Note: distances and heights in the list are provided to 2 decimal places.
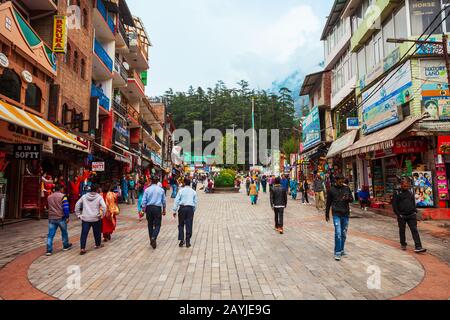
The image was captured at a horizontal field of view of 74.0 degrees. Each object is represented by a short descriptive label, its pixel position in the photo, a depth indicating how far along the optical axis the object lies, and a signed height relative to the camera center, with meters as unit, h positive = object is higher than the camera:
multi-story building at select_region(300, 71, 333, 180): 26.00 +5.53
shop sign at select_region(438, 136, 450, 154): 11.88 +1.42
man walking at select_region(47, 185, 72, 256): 6.89 -0.70
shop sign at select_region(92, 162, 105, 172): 15.48 +0.83
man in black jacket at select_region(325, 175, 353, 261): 6.35 -0.62
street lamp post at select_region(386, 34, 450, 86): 10.67 +5.15
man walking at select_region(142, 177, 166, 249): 7.50 -0.64
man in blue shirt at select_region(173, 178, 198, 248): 7.51 -0.69
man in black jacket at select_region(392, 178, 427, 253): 7.00 -0.73
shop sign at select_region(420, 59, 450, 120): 12.78 +3.94
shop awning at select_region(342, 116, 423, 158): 12.59 +1.99
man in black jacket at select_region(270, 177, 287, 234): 9.50 -0.61
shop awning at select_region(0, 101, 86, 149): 7.80 +1.85
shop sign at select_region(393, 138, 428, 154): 12.92 +1.50
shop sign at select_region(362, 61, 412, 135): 13.94 +4.20
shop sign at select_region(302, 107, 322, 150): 27.17 +4.97
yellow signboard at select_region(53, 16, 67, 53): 13.45 +6.79
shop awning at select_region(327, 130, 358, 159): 19.62 +2.62
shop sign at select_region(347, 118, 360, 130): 19.36 +3.73
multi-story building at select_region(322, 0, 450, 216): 12.68 +4.02
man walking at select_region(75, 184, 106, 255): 7.06 -0.67
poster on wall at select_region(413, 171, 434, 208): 12.66 -0.46
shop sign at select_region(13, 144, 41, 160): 10.89 +1.15
